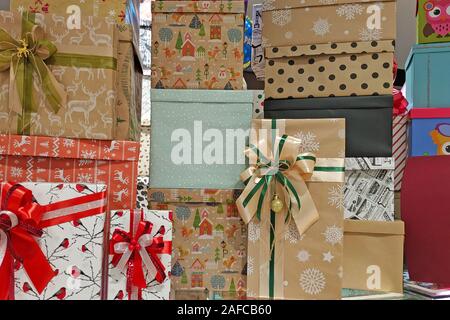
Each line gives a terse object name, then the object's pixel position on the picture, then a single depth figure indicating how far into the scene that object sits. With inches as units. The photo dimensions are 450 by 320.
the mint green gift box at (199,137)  43.8
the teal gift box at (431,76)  47.5
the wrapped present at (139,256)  36.3
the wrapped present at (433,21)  47.5
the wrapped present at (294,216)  40.7
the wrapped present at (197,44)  44.9
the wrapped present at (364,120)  45.1
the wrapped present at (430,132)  46.6
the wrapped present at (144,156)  62.7
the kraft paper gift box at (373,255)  42.6
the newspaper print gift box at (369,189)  44.6
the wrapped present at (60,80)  40.1
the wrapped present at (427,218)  43.2
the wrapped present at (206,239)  43.0
